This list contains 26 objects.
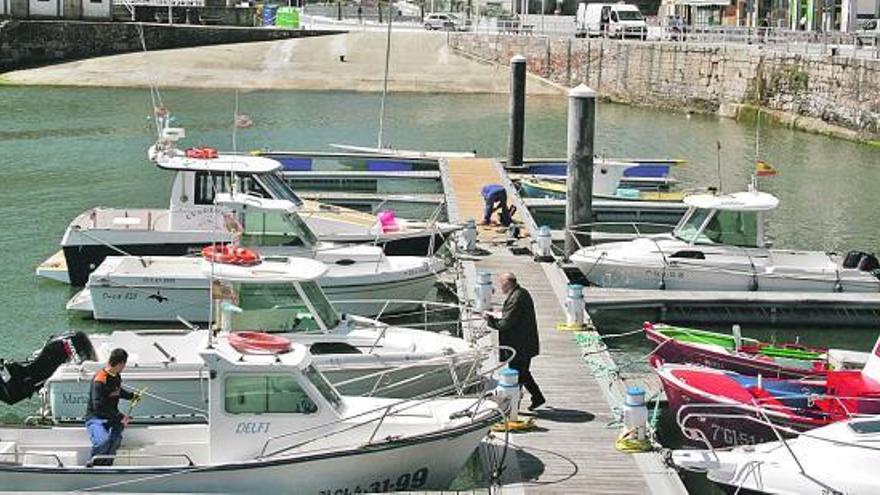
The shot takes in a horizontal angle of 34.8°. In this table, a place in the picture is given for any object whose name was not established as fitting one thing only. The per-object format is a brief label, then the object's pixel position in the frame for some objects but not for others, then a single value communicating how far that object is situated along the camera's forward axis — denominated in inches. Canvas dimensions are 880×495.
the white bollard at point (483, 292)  807.7
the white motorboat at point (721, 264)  915.4
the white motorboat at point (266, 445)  515.8
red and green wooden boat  698.2
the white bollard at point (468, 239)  979.0
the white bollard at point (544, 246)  962.7
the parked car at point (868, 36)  2140.7
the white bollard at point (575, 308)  780.0
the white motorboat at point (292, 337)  630.5
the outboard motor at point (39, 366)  620.1
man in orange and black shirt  530.3
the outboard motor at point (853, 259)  937.5
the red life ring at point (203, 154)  959.6
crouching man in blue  1063.6
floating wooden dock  546.3
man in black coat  614.2
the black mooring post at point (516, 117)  1411.2
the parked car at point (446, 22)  3014.3
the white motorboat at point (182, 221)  930.7
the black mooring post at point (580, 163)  971.3
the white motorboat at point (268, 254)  859.4
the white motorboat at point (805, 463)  527.2
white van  2815.0
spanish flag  1023.0
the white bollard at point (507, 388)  590.9
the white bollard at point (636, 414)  577.9
